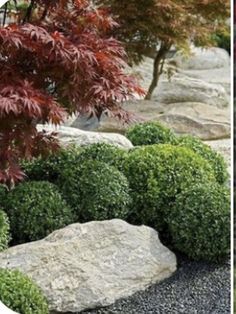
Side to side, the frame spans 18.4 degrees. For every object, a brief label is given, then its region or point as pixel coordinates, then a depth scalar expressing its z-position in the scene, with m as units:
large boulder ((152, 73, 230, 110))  8.23
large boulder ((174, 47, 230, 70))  11.85
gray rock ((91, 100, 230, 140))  7.05
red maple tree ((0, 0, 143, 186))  3.26
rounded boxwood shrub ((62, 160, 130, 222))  3.77
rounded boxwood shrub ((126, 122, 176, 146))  4.85
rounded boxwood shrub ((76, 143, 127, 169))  4.05
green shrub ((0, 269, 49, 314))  3.03
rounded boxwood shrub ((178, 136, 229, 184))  4.55
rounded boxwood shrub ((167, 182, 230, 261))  3.65
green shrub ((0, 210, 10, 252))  3.42
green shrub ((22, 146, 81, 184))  3.98
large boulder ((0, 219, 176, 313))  3.28
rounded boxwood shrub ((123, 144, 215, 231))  3.94
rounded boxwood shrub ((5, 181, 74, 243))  3.62
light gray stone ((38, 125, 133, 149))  4.55
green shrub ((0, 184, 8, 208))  3.75
